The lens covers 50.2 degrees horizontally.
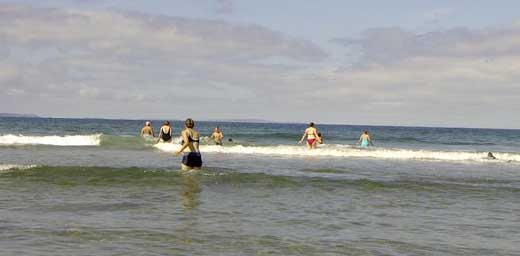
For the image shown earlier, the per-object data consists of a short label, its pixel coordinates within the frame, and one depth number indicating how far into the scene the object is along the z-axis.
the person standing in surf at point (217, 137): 32.59
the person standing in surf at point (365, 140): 34.81
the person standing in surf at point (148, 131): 32.47
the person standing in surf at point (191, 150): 16.00
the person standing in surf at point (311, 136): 30.03
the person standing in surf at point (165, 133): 28.03
